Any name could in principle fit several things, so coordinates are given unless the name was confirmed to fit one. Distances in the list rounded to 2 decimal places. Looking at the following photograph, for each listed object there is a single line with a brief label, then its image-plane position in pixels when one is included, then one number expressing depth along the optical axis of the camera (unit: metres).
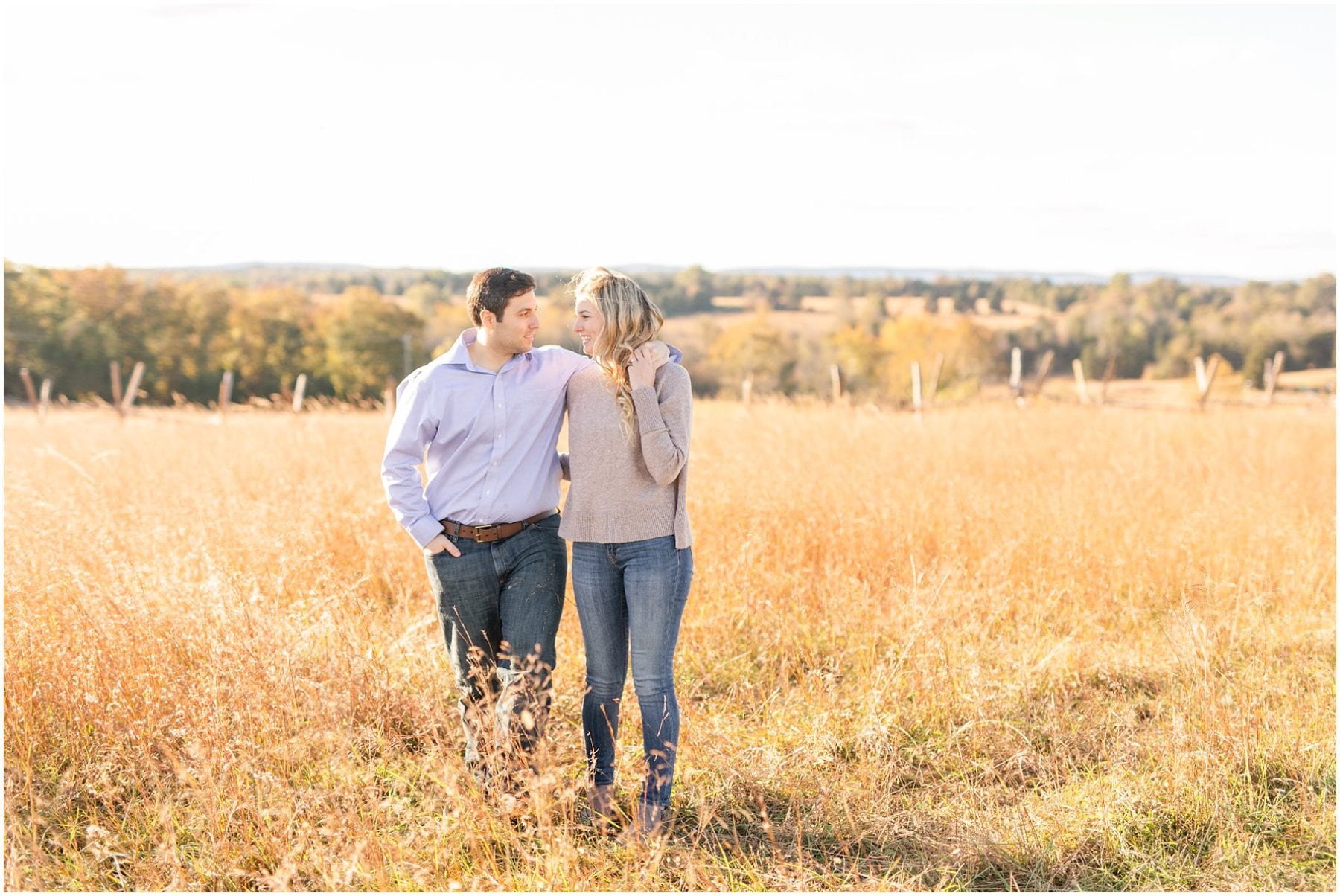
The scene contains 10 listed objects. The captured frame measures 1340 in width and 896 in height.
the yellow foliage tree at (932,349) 54.41
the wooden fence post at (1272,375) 28.31
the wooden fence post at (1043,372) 23.94
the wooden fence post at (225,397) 13.88
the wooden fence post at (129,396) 21.31
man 3.25
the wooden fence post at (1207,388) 21.32
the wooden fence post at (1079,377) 25.32
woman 3.04
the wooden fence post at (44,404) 21.98
